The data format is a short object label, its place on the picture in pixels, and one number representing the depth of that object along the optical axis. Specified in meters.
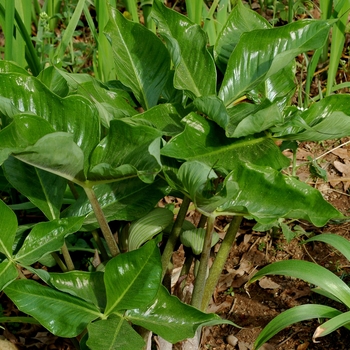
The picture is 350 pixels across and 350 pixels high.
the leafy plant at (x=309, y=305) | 1.32
